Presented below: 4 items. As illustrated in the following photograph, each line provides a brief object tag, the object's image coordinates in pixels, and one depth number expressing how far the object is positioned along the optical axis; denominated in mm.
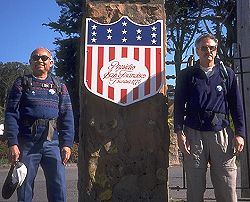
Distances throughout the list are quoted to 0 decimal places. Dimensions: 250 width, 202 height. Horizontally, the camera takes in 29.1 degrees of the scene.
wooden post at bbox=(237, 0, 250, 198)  6605
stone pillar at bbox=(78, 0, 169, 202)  4648
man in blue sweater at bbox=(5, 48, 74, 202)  4164
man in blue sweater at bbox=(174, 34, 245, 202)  4141
